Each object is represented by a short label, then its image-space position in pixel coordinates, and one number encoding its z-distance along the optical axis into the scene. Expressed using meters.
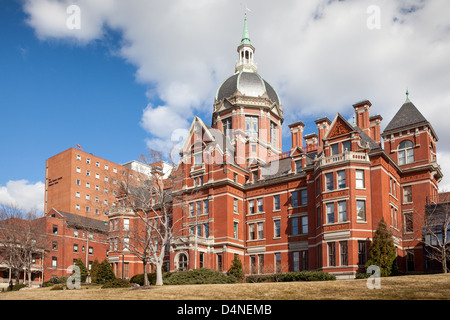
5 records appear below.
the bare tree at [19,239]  63.84
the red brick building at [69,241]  84.81
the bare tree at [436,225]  47.07
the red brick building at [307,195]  50.16
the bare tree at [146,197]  41.94
